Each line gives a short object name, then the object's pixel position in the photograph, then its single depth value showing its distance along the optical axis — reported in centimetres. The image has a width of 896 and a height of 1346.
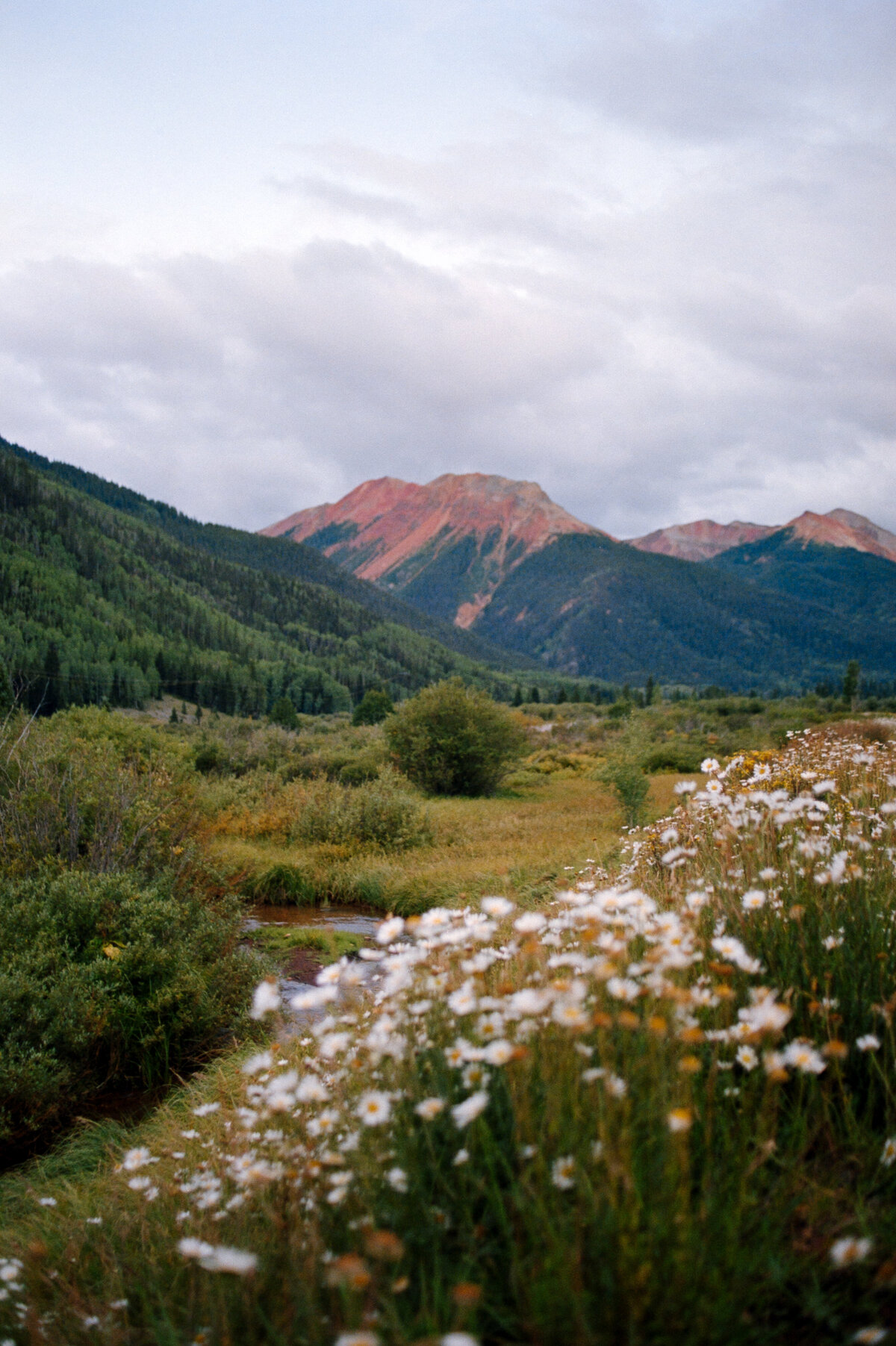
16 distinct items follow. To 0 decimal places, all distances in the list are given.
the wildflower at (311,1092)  243
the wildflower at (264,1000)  259
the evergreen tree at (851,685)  5928
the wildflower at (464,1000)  221
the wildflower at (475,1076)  217
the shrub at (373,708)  5481
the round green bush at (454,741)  2519
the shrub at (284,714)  5650
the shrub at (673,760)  2981
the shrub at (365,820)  1672
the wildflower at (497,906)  256
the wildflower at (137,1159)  315
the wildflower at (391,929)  262
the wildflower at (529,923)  242
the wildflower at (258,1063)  282
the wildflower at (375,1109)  211
